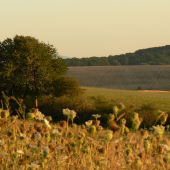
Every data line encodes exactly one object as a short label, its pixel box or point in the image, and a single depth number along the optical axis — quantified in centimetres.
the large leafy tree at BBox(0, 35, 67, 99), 6900
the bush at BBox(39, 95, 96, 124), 7319
